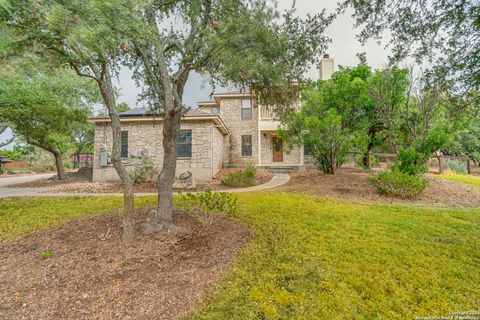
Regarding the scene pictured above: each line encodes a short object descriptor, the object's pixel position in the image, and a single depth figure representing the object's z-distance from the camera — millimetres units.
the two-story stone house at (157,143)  12531
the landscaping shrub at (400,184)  7258
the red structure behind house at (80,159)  23766
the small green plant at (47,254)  3379
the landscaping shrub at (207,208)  4634
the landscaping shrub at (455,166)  14445
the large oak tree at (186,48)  2852
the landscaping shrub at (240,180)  10758
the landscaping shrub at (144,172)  11000
